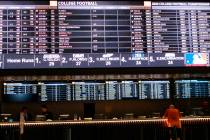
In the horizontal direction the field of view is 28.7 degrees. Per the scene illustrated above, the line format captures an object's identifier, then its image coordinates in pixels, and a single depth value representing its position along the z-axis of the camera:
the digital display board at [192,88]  12.69
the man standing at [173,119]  9.92
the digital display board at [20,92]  12.27
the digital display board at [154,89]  12.41
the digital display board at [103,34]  9.12
